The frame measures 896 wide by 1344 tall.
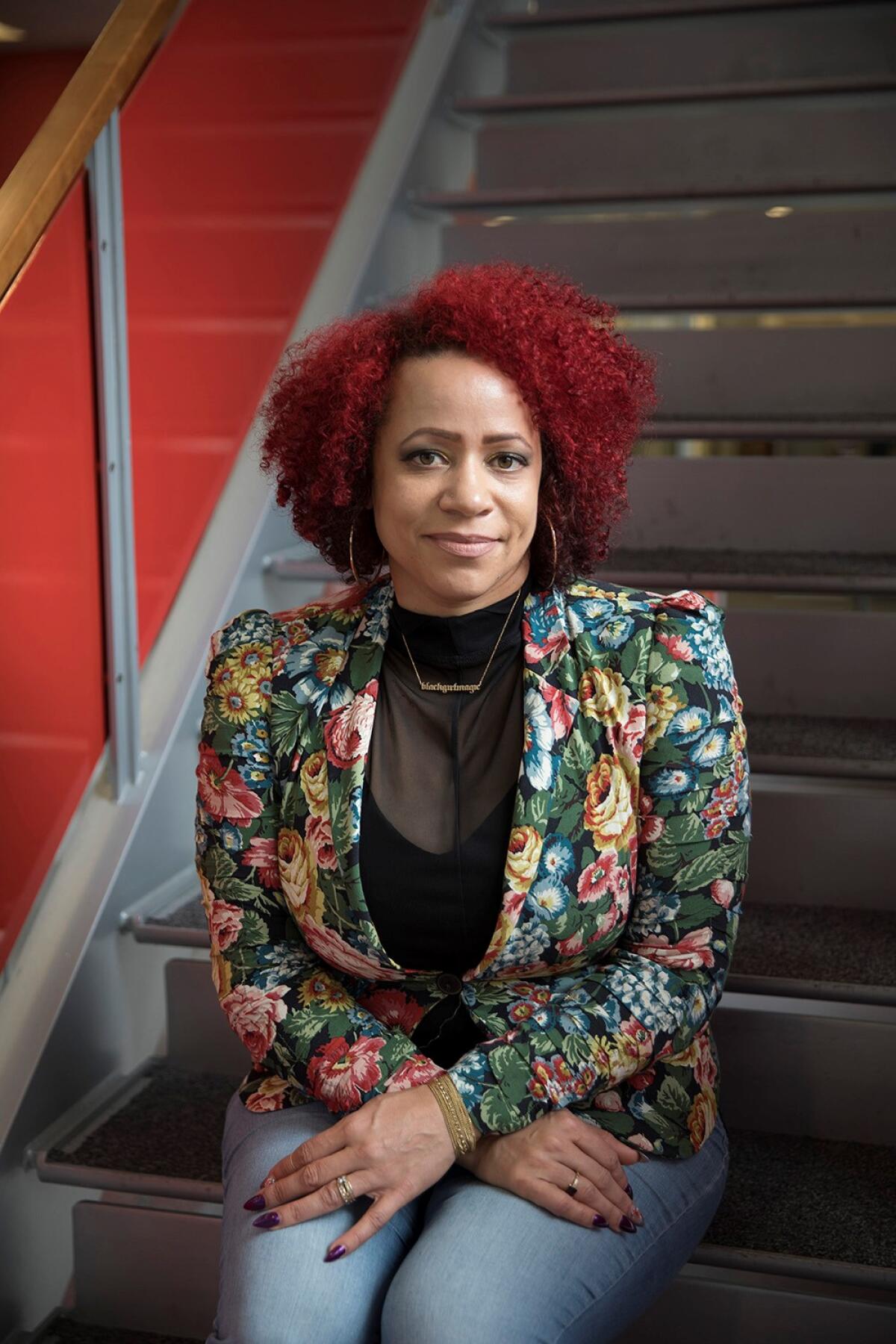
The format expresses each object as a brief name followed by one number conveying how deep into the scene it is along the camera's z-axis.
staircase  1.86
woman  1.50
